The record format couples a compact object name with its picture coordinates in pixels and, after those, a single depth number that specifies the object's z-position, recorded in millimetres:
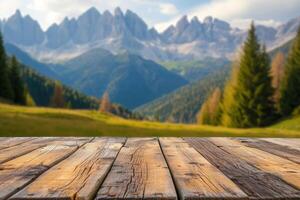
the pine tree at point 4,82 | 54984
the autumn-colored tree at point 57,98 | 85062
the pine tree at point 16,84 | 60562
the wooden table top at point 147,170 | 1993
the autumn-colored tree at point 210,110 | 70125
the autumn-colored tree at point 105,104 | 117812
